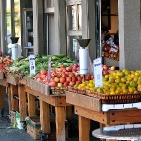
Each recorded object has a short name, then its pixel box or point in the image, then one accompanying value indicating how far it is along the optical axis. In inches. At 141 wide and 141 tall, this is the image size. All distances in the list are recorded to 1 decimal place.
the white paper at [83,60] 337.4
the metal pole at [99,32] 484.4
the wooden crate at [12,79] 458.8
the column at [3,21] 781.9
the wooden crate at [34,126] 409.1
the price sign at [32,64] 411.6
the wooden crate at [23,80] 430.6
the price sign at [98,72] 293.7
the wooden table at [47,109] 357.4
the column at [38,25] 609.3
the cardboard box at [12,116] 479.5
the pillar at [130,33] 380.8
